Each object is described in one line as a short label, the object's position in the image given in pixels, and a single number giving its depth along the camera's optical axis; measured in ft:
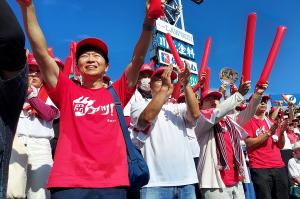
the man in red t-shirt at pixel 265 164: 16.07
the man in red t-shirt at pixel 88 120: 7.30
